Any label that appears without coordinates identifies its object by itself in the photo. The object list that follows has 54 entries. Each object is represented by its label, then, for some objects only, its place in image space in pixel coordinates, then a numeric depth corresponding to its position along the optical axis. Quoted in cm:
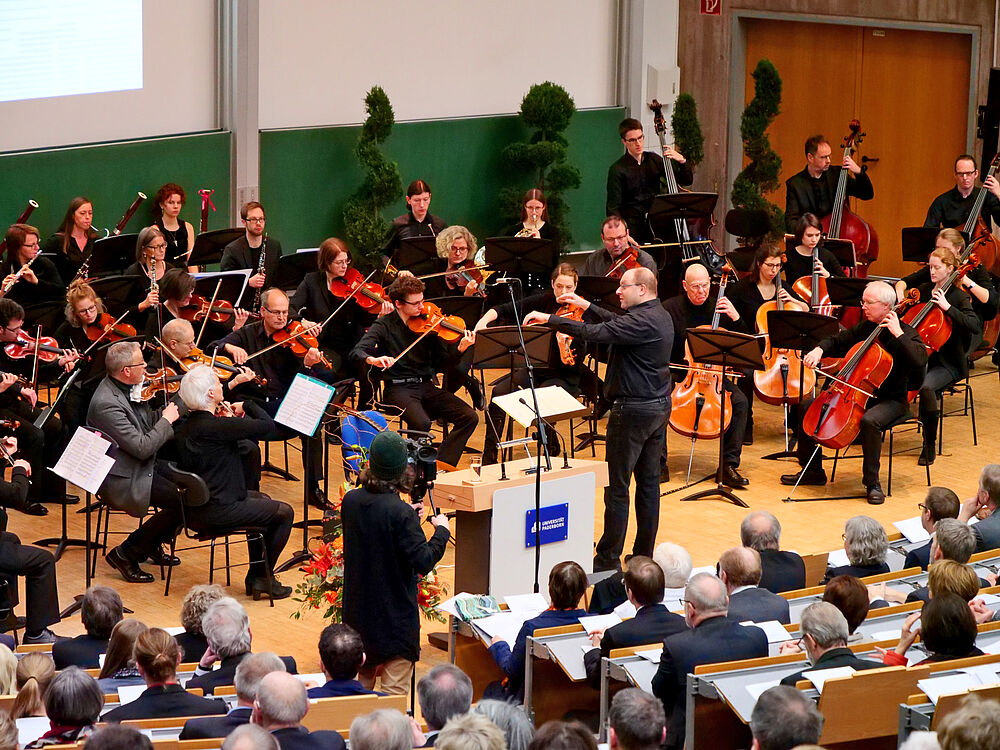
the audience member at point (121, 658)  881
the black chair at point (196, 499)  1250
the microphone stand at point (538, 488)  1159
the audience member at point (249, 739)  677
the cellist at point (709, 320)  1646
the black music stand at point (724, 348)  1494
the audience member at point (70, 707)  756
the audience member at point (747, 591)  963
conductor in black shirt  1330
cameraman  1006
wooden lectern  1198
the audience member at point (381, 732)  700
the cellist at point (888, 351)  1581
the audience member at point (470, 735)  670
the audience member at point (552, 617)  944
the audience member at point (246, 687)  774
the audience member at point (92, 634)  948
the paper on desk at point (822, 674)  810
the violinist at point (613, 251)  1803
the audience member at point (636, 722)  727
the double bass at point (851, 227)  2136
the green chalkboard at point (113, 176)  1852
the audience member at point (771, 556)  1071
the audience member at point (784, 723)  726
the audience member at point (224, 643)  901
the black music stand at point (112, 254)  1631
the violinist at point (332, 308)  1690
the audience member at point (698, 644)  853
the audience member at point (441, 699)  776
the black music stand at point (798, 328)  1563
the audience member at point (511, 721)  733
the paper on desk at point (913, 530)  1200
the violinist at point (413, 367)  1566
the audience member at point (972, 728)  677
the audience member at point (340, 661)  873
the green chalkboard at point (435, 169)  2162
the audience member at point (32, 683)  815
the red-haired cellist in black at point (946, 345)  1695
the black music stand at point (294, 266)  1772
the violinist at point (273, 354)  1496
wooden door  2864
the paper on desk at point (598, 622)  940
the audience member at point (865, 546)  1079
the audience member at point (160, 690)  818
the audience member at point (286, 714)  752
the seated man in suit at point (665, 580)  1027
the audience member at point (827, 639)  845
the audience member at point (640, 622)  911
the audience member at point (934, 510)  1132
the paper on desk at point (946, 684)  804
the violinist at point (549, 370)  1618
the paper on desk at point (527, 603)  1040
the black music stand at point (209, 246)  1707
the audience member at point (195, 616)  958
